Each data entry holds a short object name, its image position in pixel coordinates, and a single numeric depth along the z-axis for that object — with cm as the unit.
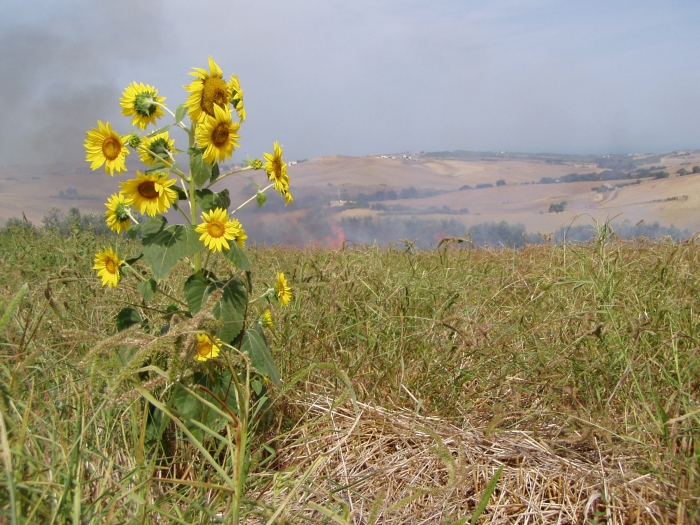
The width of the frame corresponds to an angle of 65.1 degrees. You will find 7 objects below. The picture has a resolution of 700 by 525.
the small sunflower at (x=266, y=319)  184
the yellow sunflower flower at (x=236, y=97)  173
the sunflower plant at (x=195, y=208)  155
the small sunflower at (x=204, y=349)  147
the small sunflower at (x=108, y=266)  176
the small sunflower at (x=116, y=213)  171
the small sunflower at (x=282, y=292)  189
